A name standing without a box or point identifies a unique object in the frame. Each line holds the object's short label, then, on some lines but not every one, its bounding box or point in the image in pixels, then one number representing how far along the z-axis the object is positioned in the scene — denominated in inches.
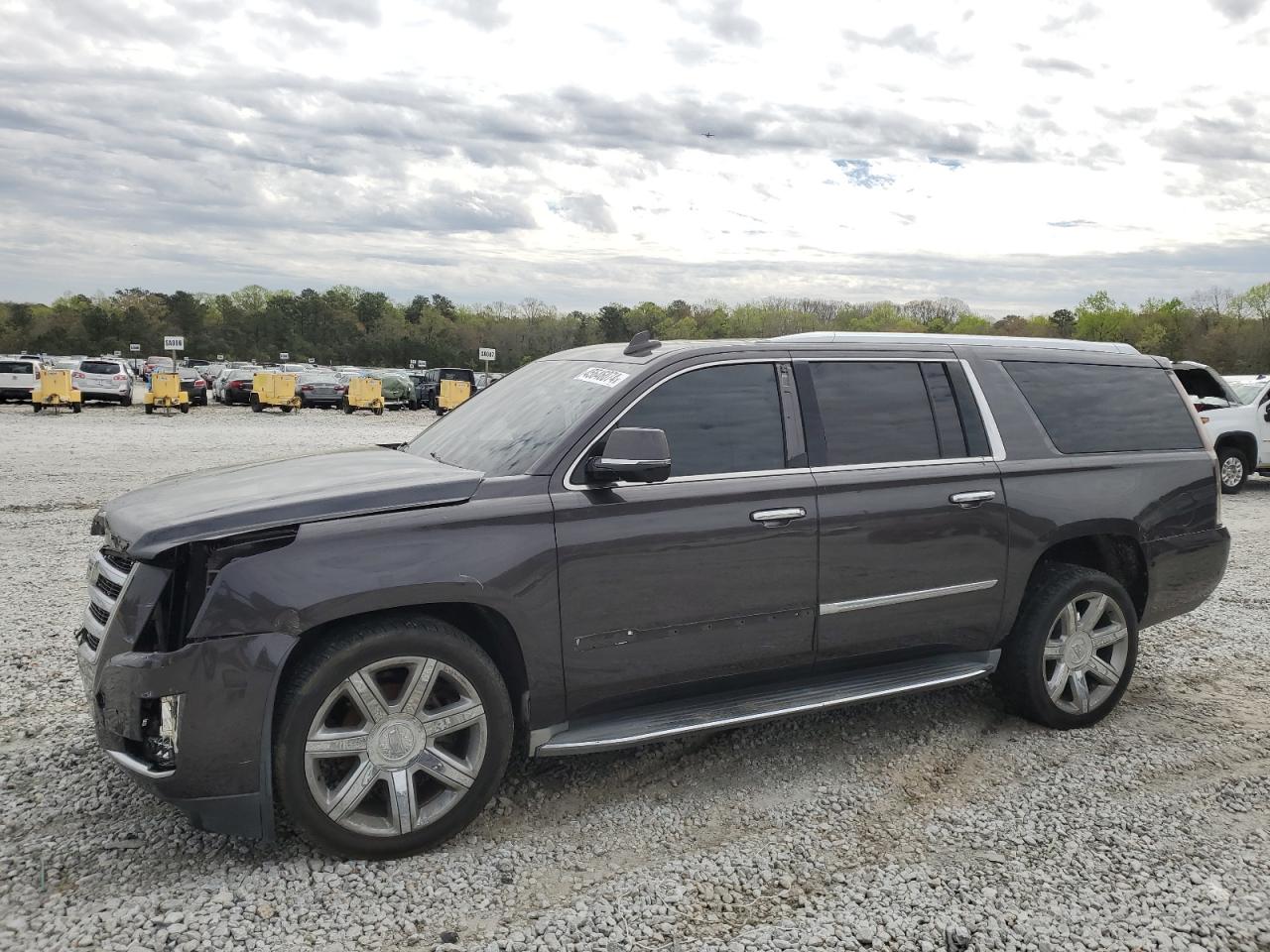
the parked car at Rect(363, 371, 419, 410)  1510.8
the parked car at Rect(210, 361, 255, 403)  1401.3
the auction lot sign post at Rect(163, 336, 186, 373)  1237.6
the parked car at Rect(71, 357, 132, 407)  1167.6
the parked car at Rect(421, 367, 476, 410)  1473.9
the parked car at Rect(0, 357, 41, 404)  1149.7
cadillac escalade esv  125.1
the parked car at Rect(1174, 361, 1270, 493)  563.2
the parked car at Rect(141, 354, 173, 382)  2192.4
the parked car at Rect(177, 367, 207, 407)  1369.3
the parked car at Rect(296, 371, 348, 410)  1304.1
